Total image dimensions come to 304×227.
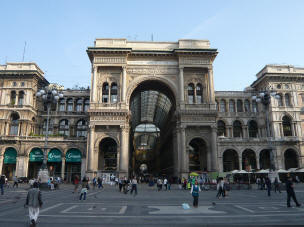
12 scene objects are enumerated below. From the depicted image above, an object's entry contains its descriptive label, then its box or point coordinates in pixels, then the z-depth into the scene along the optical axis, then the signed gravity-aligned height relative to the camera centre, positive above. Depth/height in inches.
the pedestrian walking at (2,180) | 833.2 -32.3
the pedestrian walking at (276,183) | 964.2 -51.1
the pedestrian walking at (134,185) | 885.2 -51.2
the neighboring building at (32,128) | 1802.4 +315.5
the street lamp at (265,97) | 1039.6 +286.2
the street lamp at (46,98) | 1006.4 +279.7
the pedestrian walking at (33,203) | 347.9 -43.4
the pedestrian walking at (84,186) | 709.9 -44.8
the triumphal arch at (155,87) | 1574.8 +482.5
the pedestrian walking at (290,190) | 530.6 -42.6
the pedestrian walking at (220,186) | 776.3 -50.8
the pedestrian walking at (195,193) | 548.4 -49.0
